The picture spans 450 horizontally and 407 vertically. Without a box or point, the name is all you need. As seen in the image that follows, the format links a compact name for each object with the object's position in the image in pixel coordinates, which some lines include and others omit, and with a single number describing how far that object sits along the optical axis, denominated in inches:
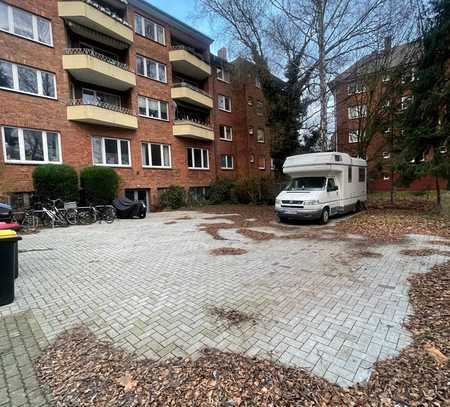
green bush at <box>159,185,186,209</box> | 764.7
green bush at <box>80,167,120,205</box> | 577.9
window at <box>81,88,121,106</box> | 650.2
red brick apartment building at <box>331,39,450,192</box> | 573.3
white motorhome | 430.0
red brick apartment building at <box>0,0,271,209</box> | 522.9
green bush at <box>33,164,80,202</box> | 510.0
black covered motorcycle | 587.5
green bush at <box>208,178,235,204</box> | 877.8
